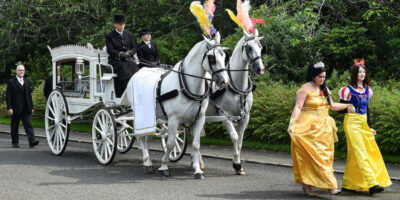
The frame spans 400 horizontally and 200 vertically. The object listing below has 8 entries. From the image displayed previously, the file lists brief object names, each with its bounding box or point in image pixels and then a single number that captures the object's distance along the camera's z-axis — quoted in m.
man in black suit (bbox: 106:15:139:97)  10.64
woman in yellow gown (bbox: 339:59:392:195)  7.62
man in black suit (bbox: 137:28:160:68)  10.86
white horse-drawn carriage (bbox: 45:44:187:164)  10.52
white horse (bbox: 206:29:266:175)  9.22
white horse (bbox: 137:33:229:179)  8.90
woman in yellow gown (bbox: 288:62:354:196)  7.34
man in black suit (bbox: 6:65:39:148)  13.55
